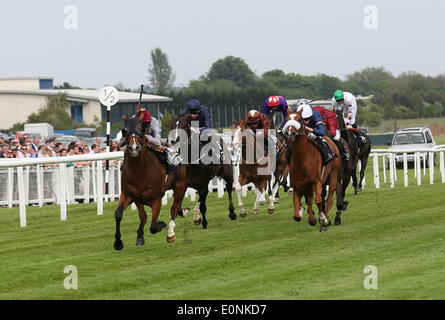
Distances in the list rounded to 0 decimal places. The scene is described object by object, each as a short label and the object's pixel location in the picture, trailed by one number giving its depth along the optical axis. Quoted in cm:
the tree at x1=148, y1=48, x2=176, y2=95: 7607
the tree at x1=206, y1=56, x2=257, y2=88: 7675
